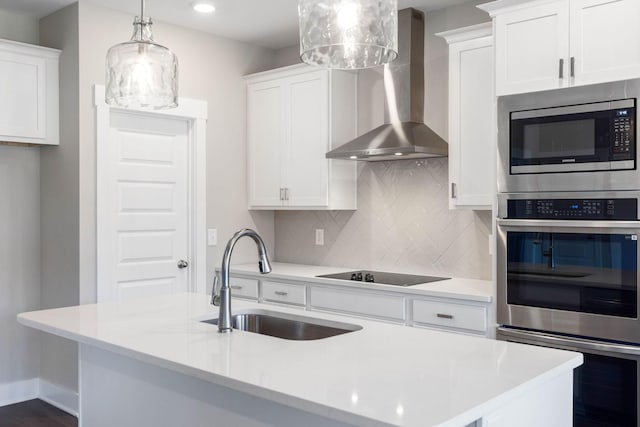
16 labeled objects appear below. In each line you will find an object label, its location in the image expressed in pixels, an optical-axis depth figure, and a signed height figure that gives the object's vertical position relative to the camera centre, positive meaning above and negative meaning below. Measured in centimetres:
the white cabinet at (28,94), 387 +74
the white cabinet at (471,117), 344 +52
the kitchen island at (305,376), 148 -46
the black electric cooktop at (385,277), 385 -47
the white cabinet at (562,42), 274 +79
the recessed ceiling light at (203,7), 399 +133
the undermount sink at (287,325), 245 -50
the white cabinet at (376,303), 330 -59
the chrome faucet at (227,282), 225 -28
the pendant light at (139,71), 233 +53
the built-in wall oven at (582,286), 274 -38
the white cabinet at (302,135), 438 +54
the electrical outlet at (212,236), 469 -23
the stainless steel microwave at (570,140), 274 +32
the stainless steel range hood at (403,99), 386 +71
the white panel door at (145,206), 412 +1
